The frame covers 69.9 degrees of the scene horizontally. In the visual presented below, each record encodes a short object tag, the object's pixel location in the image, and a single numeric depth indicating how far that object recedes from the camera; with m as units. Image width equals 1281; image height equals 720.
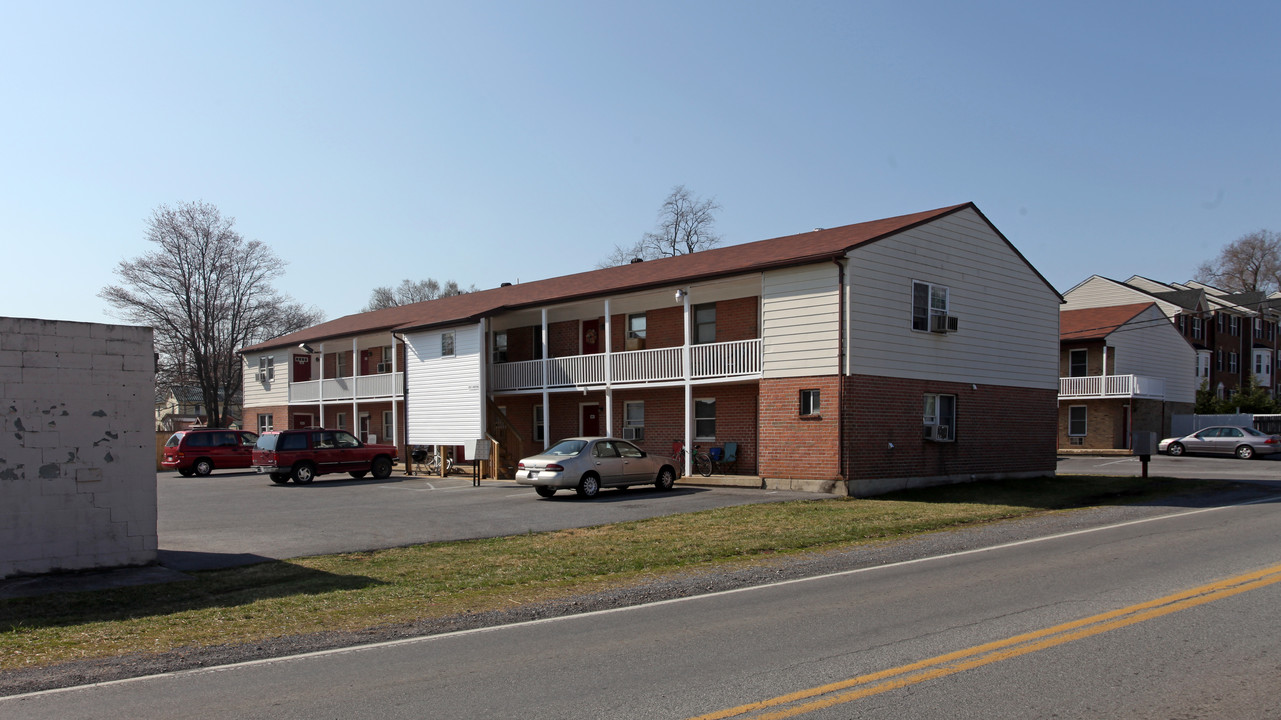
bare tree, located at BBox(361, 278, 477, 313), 84.62
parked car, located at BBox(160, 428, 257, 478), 33.72
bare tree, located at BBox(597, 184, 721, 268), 57.62
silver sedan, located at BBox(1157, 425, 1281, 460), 37.09
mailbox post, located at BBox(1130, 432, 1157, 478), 23.31
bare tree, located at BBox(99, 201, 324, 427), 52.66
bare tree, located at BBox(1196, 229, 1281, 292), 77.81
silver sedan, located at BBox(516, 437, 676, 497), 20.66
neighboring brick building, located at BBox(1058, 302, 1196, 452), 40.69
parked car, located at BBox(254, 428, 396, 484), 27.98
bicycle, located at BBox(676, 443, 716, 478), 24.20
